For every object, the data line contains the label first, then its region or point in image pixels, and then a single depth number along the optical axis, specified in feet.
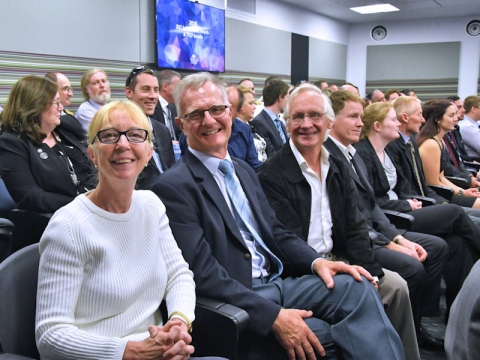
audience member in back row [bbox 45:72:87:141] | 10.14
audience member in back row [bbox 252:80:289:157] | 15.40
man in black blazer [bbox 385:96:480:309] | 10.03
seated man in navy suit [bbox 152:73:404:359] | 5.34
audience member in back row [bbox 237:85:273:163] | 14.60
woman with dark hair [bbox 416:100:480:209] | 13.03
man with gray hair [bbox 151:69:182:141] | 16.05
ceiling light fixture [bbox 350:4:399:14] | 31.42
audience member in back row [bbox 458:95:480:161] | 19.57
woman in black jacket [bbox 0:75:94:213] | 8.50
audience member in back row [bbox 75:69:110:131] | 14.85
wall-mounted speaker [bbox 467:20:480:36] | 34.76
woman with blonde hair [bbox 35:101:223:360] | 4.00
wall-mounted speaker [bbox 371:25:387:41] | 37.99
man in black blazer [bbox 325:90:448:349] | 8.65
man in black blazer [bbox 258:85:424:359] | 6.97
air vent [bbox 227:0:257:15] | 25.35
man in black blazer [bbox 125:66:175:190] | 10.73
